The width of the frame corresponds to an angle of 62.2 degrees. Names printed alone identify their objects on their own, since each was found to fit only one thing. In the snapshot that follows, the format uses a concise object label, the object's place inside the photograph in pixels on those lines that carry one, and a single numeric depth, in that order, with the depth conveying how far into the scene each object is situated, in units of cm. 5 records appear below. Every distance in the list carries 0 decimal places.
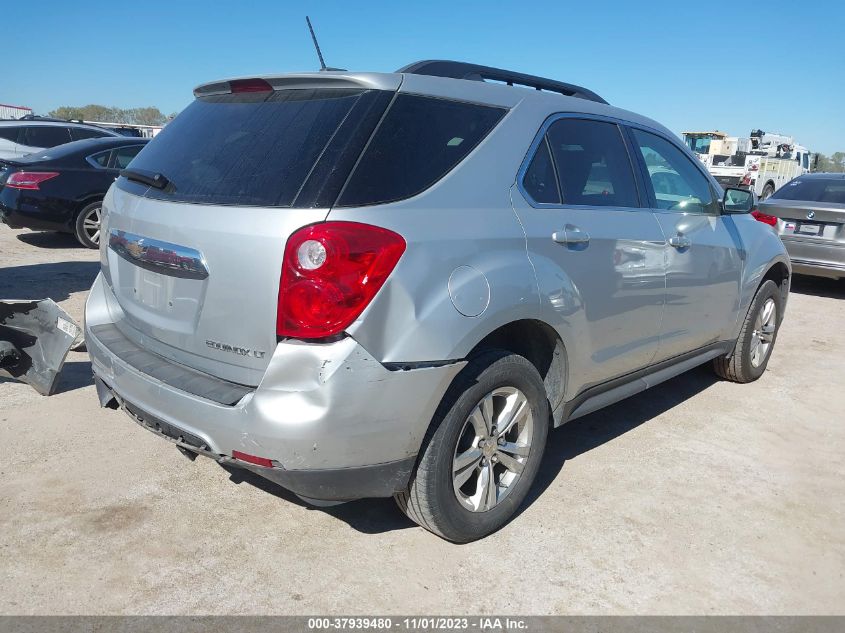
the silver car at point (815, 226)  849
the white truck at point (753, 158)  2505
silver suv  230
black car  874
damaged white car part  417
